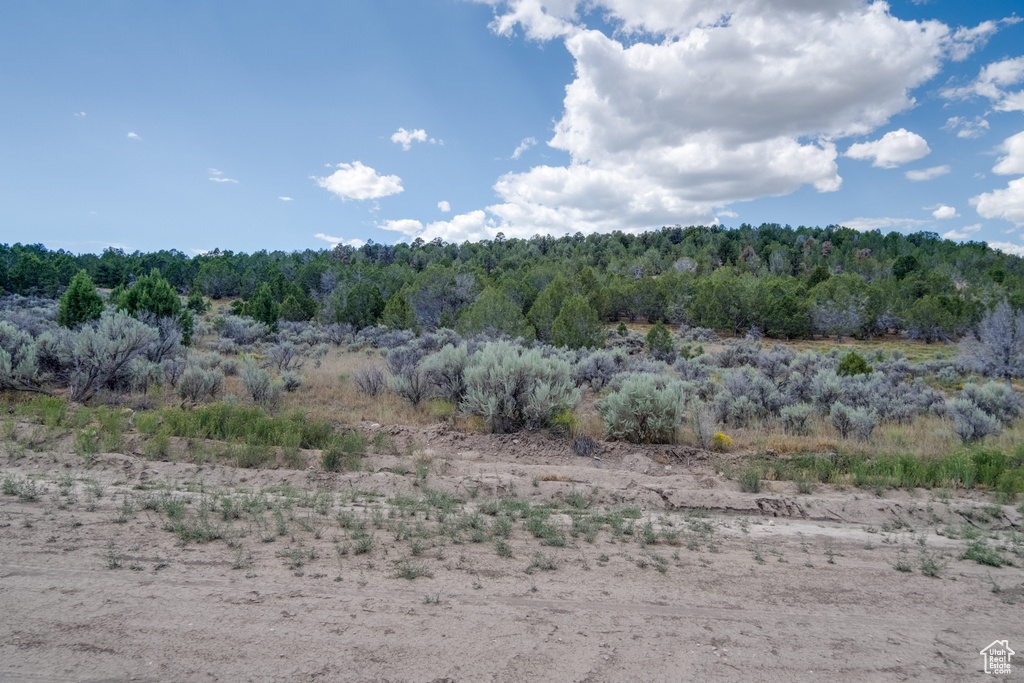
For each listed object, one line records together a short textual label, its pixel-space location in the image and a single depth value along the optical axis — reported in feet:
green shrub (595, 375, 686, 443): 29.86
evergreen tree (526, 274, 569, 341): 86.69
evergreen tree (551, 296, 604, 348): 72.95
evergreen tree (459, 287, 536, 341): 74.13
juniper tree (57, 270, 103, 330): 59.26
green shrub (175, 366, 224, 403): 35.87
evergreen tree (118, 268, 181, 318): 65.31
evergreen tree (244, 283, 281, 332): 99.19
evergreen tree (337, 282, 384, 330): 106.71
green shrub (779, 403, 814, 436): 33.19
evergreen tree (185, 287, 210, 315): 126.58
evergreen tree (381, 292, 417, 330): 96.54
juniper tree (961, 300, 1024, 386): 51.01
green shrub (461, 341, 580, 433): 30.55
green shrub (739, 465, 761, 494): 22.56
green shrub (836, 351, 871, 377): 50.93
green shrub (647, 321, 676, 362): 79.20
